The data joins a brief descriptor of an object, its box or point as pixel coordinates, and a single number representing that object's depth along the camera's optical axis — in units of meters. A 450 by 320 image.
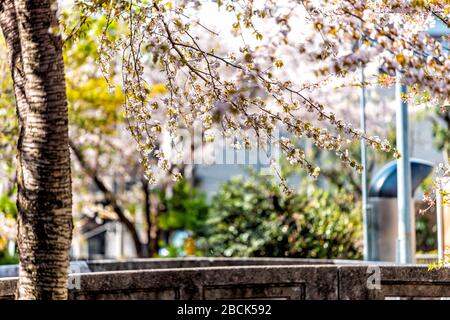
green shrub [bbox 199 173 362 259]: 17.80
